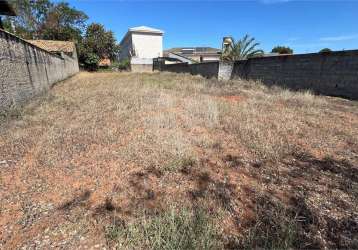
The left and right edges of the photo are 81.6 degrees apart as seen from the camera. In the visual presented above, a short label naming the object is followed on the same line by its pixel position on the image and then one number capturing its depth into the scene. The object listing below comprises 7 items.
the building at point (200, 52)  36.58
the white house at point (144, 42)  39.62
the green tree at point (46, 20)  29.76
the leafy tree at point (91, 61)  29.17
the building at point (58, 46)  19.89
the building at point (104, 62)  32.69
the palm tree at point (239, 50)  19.00
